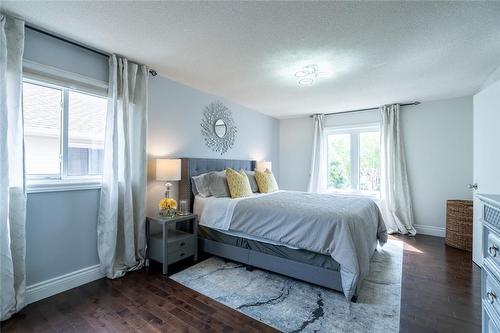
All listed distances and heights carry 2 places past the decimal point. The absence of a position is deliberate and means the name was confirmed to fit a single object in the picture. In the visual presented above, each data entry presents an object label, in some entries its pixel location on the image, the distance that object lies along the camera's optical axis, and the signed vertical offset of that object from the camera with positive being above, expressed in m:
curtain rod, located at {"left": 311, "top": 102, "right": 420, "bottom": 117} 4.22 +1.17
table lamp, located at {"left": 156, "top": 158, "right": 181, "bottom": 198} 2.81 -0.07
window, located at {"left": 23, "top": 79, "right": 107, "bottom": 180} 2.10 +0.33
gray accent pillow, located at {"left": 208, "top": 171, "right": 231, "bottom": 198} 3.22 -0.29
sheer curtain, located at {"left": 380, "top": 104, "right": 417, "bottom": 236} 4.21 -0.22
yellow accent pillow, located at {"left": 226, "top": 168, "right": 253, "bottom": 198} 3.23 -0.27
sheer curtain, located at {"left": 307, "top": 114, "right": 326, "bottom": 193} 5.14 +0.18
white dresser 1.10 -0.49
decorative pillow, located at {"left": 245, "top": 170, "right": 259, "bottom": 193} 3.87 -0.29
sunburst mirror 3.78 +0.66
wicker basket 3.34 -0.87
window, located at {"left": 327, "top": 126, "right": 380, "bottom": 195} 4.73 +0.13
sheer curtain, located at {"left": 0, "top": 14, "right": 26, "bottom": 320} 1.77 -0.08
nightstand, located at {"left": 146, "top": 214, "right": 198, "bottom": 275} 2.57 -0.92
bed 2.08 -0.73
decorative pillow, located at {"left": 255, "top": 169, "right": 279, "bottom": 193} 3.88 -0.28
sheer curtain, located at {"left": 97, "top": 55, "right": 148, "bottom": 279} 2.45 -0.11
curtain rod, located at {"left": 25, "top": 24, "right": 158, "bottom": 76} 2.02 +1.20
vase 2.82 -0.60
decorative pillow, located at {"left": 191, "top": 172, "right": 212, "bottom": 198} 3.25 -0.30
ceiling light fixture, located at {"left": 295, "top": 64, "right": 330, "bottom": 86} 2.74 +1.17
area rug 1.78 -1.22
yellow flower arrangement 2.79 -0.48
